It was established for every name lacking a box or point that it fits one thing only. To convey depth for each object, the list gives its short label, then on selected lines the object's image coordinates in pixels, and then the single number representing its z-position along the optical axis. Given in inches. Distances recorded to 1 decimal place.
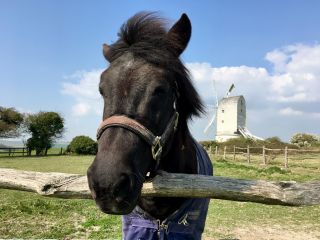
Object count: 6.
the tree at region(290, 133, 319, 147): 1465.8
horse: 60.7
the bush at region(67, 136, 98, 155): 1368.8
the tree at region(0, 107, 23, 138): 1428.5
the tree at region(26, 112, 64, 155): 1384.9
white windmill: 1831.7
